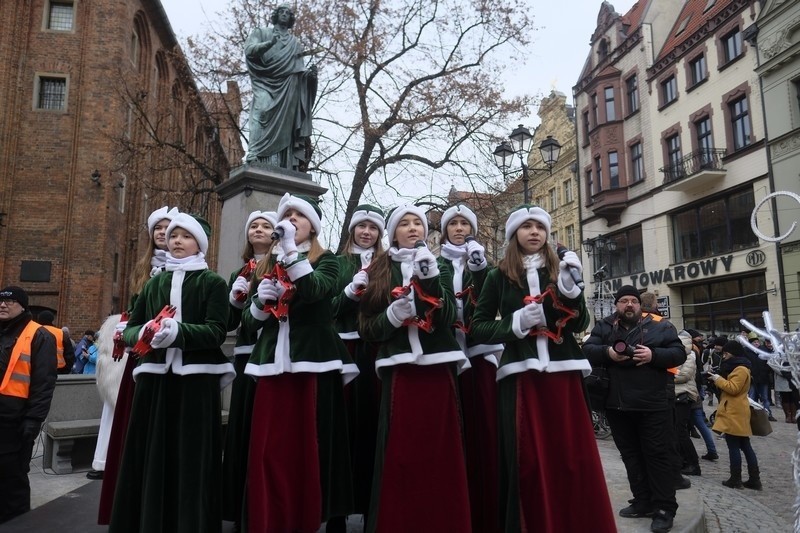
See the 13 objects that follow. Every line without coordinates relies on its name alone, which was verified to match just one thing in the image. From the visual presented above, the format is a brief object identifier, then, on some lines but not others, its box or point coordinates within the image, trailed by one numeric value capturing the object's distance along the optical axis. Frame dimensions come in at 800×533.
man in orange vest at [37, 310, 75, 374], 8.39
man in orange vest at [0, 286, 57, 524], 4.60
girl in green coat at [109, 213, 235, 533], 3.27
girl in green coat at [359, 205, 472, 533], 3.21
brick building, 19.66
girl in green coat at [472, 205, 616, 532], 3.20
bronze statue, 7.98
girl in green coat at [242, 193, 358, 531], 3.30
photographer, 4.43
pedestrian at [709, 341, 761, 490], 6.95
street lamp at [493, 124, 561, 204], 11.47
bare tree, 15.12
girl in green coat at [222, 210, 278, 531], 3.64
